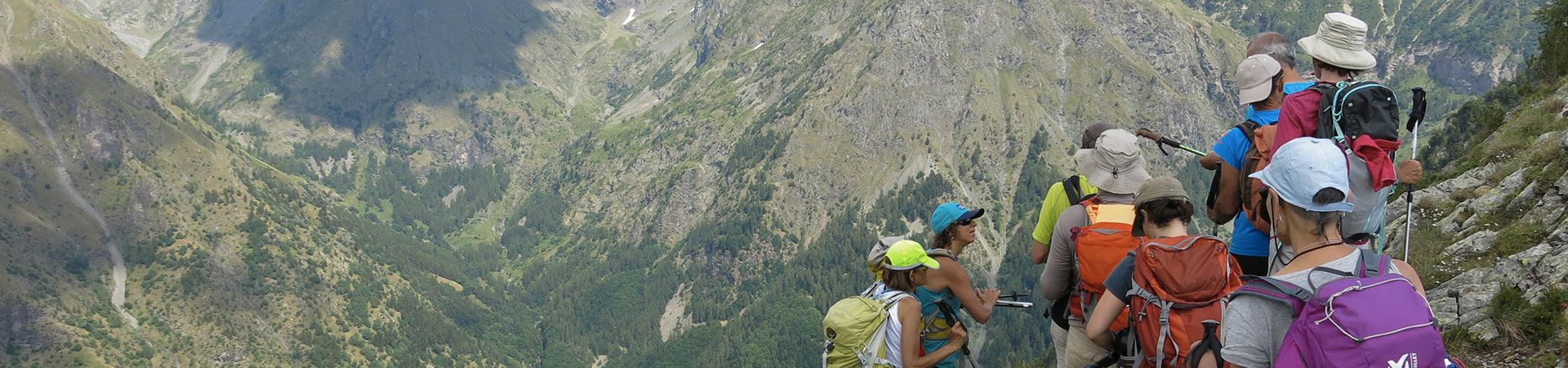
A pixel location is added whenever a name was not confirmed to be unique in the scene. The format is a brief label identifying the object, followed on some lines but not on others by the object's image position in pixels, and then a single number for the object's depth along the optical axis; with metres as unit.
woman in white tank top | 10.61
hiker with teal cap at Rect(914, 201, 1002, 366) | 10.70
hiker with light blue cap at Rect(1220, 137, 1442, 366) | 4.98
